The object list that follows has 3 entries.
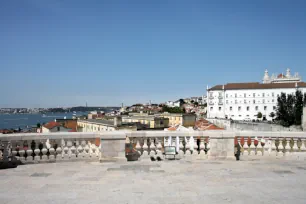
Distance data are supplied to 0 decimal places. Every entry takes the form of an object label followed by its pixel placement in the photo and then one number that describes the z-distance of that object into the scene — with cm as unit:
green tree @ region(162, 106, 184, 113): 13695
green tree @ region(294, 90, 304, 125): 6474
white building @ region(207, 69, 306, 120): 12312
